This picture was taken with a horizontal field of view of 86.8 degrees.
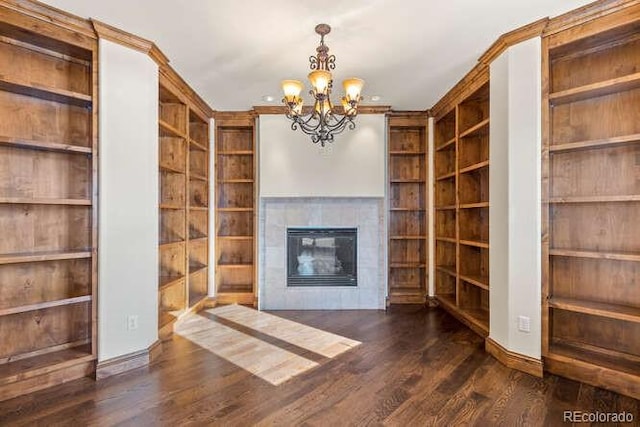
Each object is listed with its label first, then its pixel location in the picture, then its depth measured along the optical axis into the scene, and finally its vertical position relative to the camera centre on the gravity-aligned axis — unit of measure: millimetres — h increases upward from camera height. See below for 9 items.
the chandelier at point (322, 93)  2461 +915
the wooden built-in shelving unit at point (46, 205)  2420 +69
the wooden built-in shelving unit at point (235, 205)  4832 +134
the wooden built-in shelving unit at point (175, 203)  3738 +128
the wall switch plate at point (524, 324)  2650 -858
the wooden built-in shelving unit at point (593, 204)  2422 +85
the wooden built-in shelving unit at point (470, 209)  3721 +67
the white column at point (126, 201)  2604 +104
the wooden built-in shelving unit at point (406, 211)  4867 +51
